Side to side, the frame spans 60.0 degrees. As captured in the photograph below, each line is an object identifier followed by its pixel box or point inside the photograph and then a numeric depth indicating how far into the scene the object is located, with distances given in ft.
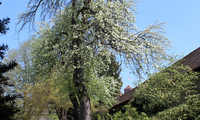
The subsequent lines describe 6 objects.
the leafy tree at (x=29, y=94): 62.08
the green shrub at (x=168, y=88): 43.62
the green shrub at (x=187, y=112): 24.85
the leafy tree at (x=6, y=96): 16.84
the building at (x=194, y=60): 45.83
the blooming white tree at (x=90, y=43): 34.27
